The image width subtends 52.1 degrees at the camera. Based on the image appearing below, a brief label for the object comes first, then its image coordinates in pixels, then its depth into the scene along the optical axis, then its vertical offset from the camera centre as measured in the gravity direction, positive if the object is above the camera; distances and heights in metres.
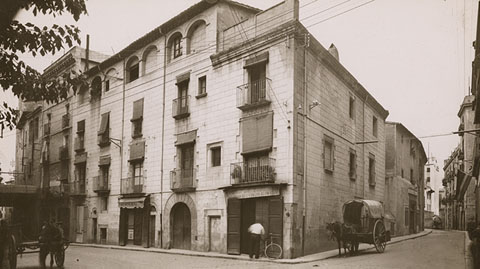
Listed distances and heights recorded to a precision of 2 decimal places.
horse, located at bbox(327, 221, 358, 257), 18.66 -1.80
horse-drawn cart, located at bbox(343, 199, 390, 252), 18.98 -1.55
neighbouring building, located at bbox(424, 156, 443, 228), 90.31 -0.72
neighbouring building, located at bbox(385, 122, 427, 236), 35.03 +0.45
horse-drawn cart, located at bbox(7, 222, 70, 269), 14.09 -1.95
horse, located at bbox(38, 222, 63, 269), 14.45 -1.81
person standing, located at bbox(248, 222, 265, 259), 18.19 -1.96
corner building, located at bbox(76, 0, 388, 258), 19.50 +2.16
